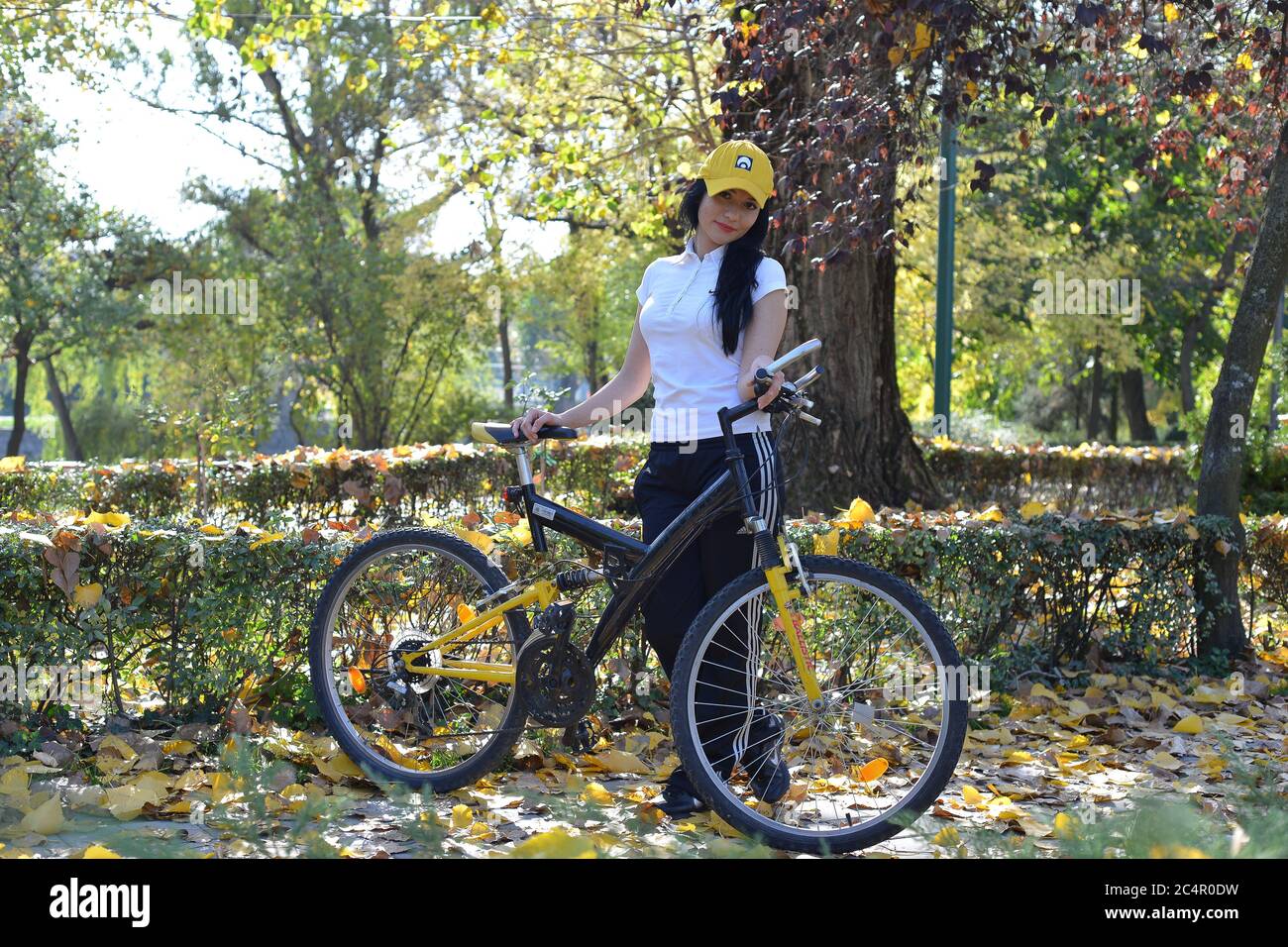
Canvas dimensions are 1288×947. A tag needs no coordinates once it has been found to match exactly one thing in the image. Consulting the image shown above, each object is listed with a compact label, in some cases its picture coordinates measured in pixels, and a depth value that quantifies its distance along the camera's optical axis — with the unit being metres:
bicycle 3.76
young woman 3.97
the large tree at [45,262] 22.98
